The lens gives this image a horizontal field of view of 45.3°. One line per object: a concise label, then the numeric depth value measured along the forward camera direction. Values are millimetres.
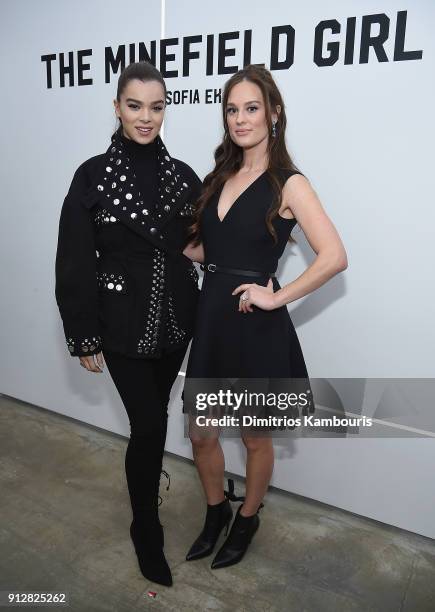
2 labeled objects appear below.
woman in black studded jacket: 1542
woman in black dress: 1559
